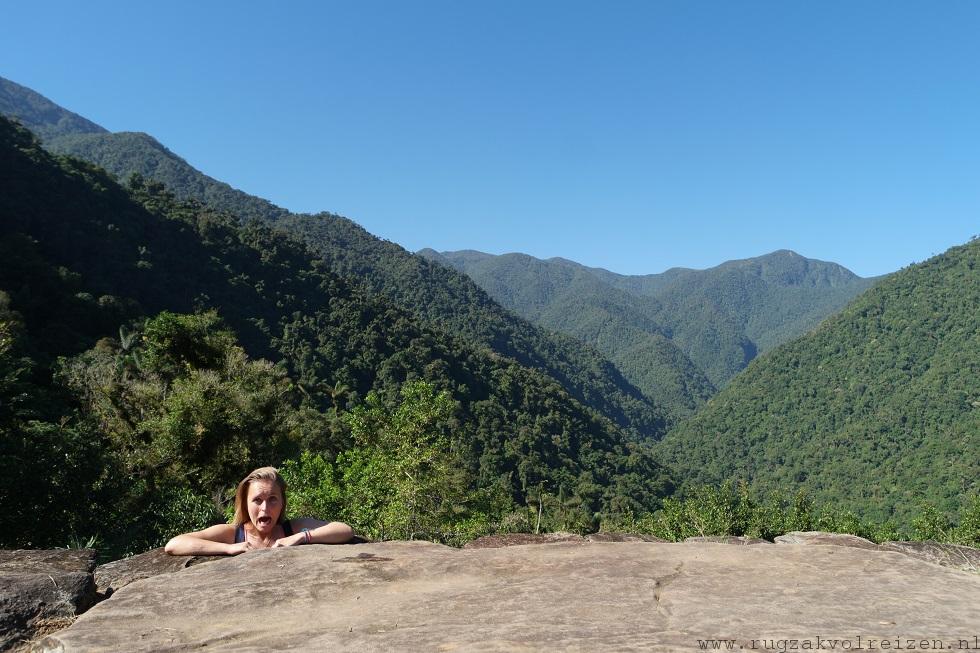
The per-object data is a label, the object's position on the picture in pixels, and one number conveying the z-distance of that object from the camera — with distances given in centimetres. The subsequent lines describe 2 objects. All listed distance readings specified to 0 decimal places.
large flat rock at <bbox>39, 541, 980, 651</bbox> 338
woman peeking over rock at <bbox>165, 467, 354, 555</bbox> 527
